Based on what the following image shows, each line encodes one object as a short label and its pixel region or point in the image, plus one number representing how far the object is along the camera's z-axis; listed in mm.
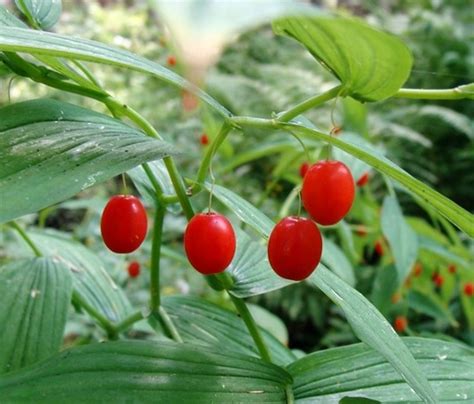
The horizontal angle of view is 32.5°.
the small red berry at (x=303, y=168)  302
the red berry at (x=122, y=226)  175
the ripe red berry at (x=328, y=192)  153
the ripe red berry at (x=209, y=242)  161
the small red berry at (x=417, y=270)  451
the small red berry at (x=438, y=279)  450
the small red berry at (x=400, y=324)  388
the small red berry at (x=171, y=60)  418
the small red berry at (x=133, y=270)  338
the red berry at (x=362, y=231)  433
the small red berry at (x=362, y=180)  341
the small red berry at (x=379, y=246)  461
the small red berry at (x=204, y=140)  391
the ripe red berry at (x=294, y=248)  154
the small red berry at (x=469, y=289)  440
